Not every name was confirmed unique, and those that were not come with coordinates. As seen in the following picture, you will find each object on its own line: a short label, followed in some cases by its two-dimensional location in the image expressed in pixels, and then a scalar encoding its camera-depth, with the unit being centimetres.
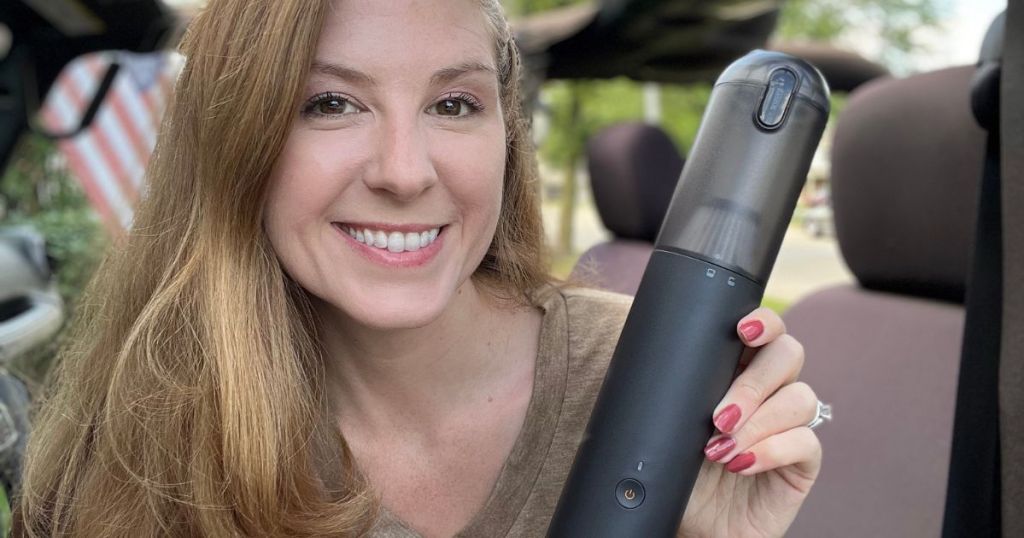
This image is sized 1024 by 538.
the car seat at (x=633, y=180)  251
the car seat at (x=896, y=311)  140
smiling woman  80
